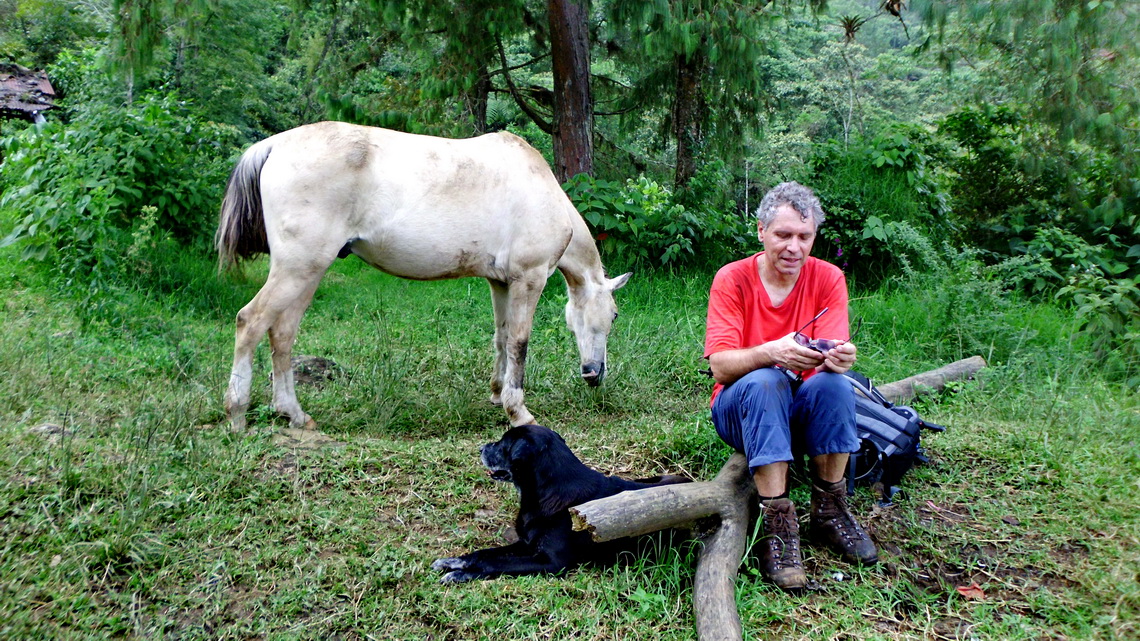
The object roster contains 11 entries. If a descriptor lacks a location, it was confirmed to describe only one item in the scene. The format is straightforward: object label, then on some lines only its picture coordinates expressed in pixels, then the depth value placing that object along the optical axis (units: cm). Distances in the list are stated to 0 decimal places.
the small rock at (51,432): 368
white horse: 424
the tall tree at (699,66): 680
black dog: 314
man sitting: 312
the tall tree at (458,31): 757
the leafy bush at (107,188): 601
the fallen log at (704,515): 283
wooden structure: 1300
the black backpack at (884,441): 372
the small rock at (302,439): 408
